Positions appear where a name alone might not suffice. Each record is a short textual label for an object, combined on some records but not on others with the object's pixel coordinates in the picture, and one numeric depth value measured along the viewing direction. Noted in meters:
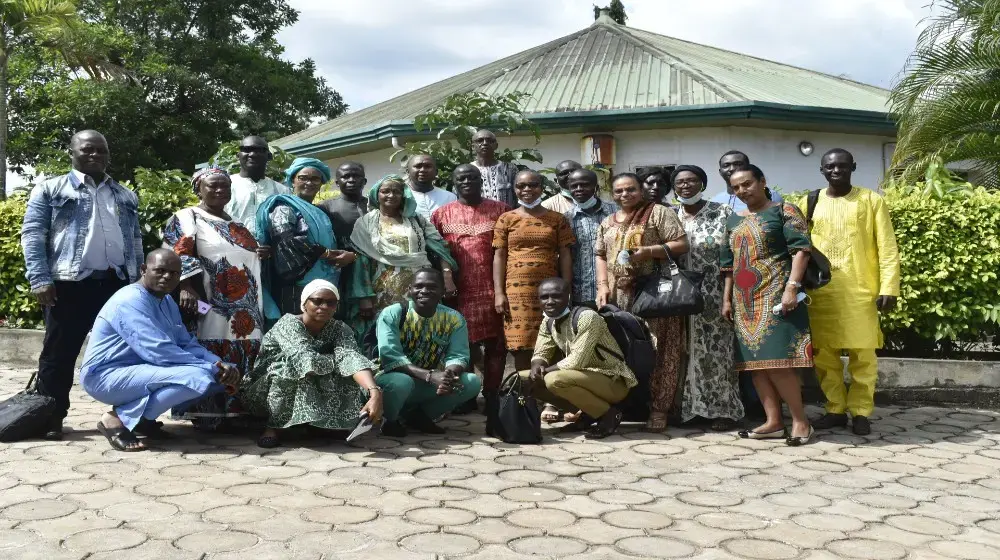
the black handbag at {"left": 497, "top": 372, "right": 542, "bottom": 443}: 5.25
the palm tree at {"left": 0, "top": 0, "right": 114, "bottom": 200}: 15.39
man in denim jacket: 5.10
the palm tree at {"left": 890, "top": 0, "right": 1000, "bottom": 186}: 9.41
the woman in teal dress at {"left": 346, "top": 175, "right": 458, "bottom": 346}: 5.93
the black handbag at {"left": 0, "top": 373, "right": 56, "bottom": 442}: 5.04
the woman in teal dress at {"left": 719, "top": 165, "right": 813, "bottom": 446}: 5.26
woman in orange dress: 5.92
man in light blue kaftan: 4.86
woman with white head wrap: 5.05
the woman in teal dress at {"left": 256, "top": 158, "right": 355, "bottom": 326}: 5.63
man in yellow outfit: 5.57
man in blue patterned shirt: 6.12
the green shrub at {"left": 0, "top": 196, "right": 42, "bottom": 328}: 8.56
